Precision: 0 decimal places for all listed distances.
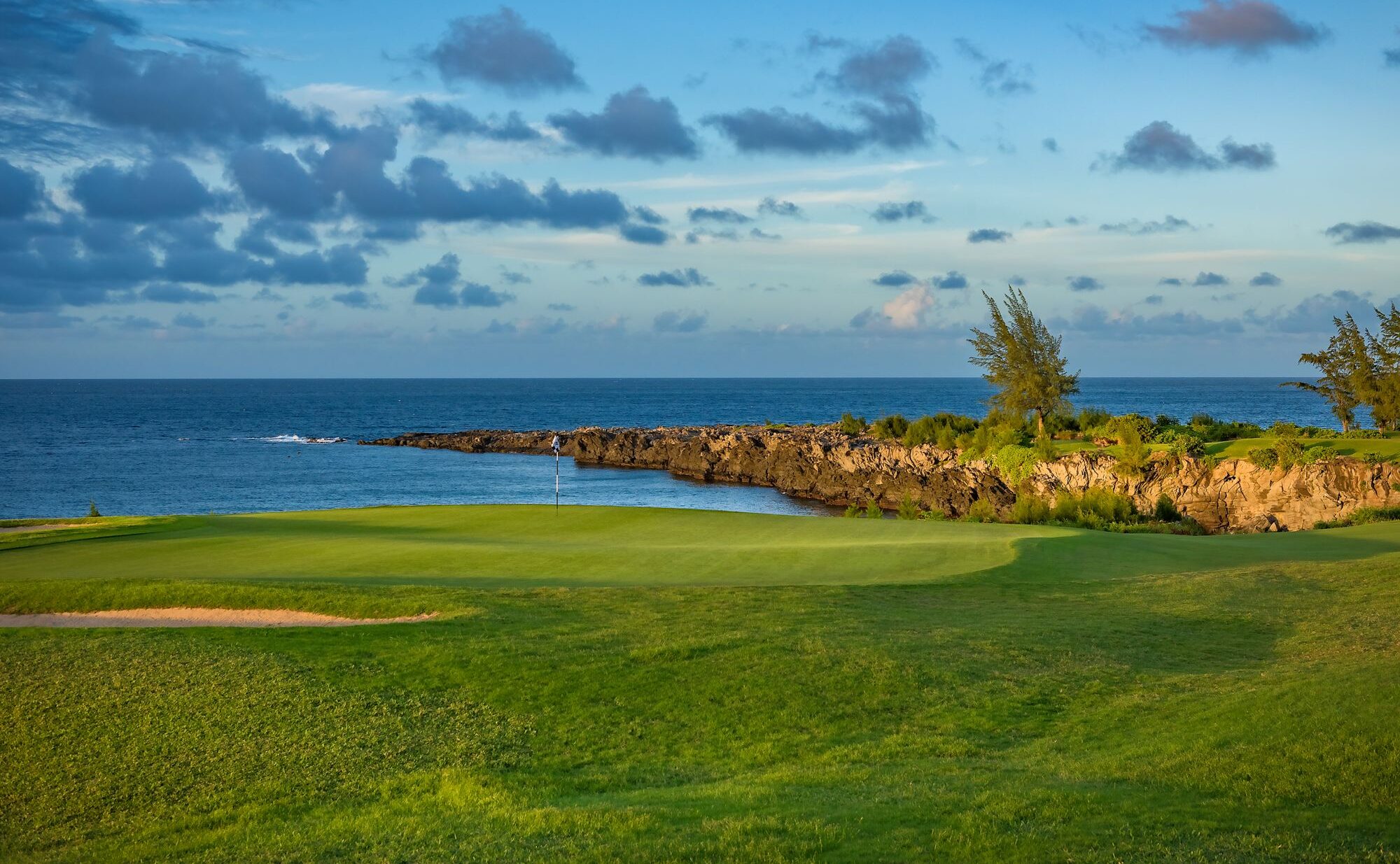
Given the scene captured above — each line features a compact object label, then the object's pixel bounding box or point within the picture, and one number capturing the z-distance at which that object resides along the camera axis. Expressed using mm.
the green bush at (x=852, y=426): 67544
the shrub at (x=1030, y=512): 36594
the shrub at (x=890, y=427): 62438
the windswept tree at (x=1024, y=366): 51156
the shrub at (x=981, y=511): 37406
